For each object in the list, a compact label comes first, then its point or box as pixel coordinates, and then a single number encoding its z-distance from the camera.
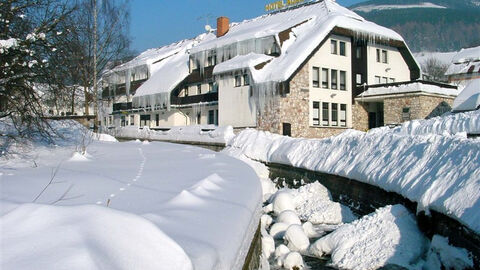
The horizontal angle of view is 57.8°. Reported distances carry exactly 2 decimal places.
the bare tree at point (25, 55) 8.79
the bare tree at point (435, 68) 83.26
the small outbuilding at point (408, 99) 28.84
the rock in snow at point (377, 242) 9.13
